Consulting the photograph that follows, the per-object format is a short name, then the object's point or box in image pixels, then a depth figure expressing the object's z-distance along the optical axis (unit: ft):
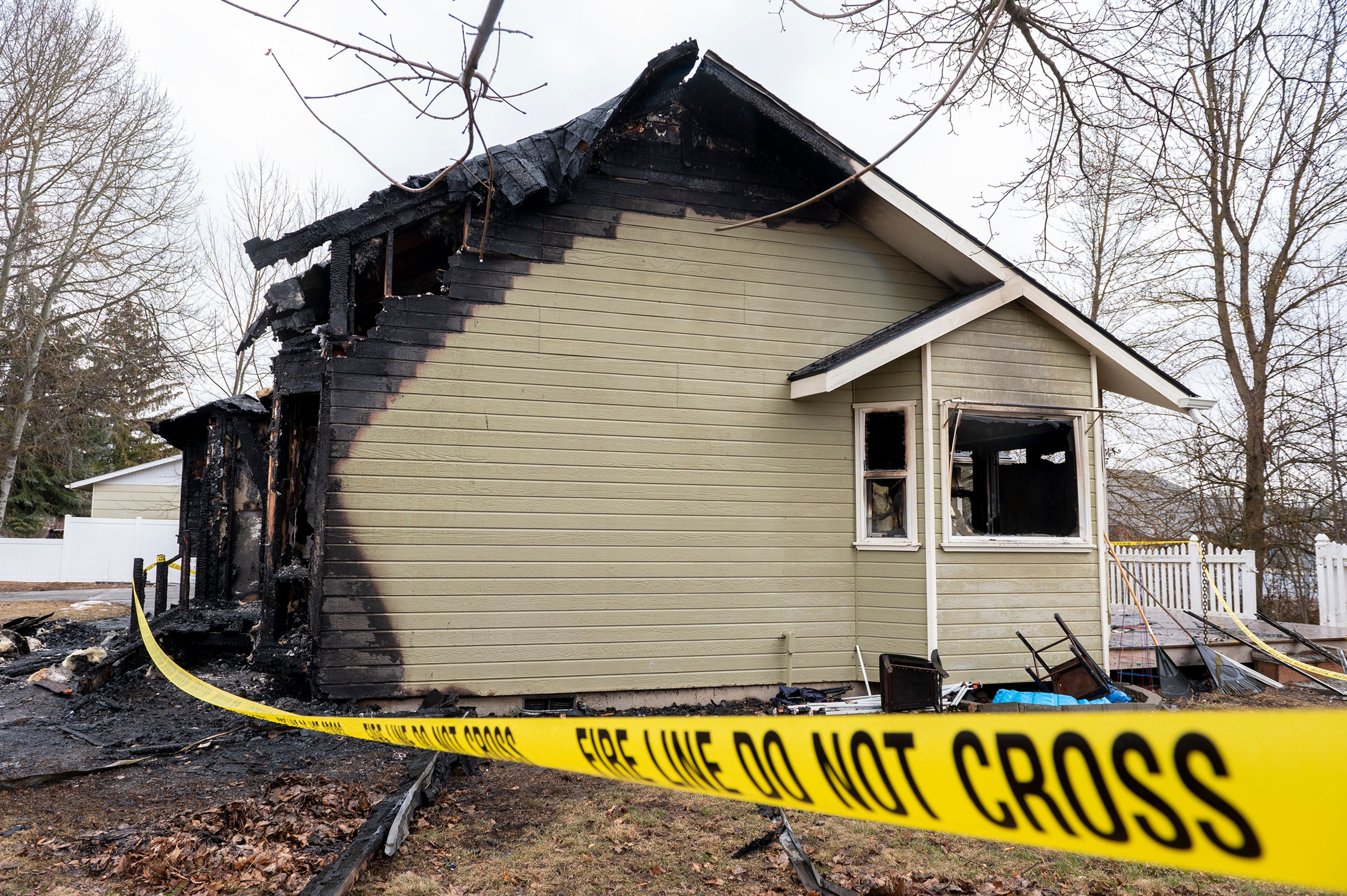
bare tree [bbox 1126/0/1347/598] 52.75
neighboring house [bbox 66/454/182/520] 96.94
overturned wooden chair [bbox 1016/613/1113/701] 22.97
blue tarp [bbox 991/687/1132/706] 22.58
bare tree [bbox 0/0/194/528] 67.21
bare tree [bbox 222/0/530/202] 10.75
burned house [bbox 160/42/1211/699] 23.32
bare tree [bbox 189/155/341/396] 86.53
